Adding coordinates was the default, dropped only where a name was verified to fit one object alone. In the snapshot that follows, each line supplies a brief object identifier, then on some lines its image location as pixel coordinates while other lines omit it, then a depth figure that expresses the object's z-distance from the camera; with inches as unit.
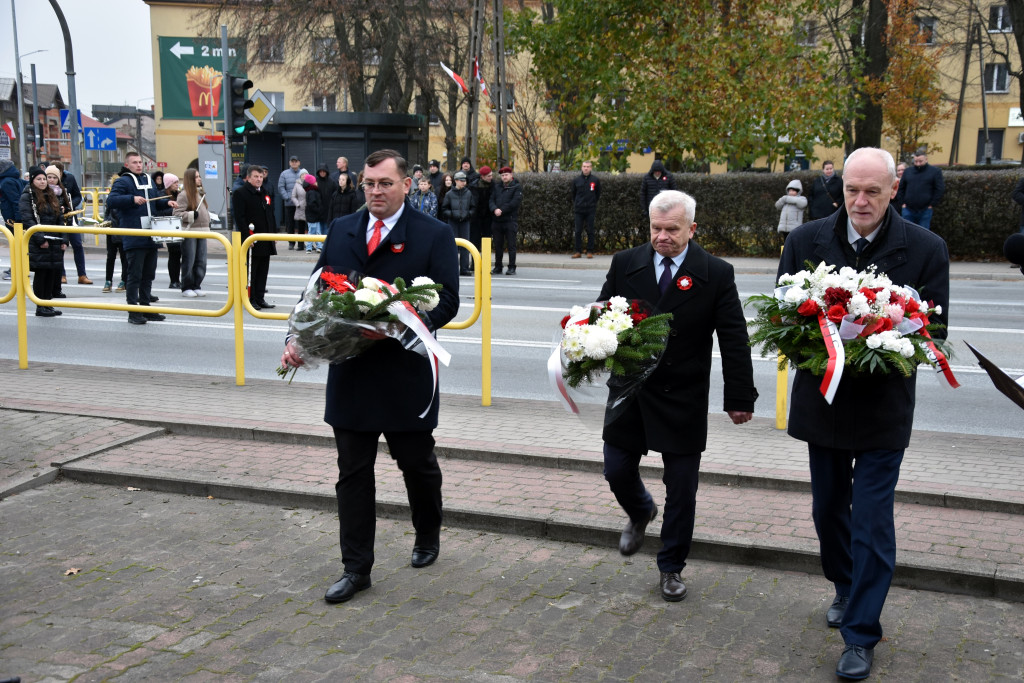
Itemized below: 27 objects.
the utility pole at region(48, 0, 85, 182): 919.0
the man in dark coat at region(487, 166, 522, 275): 743.1
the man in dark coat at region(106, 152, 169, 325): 483.2
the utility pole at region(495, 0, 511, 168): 953.5
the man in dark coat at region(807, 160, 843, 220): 789.9
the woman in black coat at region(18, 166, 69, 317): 486.6
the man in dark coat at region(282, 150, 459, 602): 182.4
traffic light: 739.4
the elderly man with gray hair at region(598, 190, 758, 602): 178.9
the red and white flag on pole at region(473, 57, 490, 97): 935.7
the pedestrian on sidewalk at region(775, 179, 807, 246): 803.4
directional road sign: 1237.7
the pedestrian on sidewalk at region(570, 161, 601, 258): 855.7
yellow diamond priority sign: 847.1
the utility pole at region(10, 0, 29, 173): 1435.8
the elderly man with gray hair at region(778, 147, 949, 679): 153.9
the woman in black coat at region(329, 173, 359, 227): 816.9
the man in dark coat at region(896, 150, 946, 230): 751.1
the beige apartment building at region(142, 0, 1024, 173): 2290.8
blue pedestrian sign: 1136.0
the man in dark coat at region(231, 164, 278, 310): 520.7
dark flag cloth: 138.6
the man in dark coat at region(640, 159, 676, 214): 828.6
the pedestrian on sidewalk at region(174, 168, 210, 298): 579.8
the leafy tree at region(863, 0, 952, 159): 1445.6
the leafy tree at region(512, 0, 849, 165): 947.3
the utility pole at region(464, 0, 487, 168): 943.0
